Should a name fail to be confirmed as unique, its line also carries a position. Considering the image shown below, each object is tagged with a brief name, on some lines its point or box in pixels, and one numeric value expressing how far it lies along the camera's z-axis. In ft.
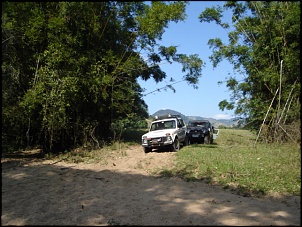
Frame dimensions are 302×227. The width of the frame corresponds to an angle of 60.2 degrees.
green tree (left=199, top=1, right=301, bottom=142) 37.86
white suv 41.06
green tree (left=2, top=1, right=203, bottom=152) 34.09
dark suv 55.26
